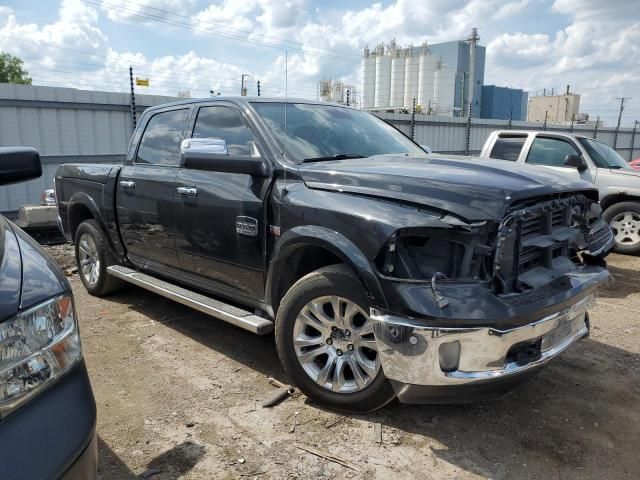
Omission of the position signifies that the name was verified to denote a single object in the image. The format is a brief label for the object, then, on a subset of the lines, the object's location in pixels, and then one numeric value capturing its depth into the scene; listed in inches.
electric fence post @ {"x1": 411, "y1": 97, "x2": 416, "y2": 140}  567.1
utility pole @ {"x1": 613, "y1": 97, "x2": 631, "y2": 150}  987.9
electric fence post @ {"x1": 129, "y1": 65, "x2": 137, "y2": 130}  397.4
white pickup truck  303.1
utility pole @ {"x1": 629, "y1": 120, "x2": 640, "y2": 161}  1026.7
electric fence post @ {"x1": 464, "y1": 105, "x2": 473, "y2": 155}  649.7
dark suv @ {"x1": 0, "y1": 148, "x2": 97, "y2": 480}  59.7
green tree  2005.5
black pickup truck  103.0
